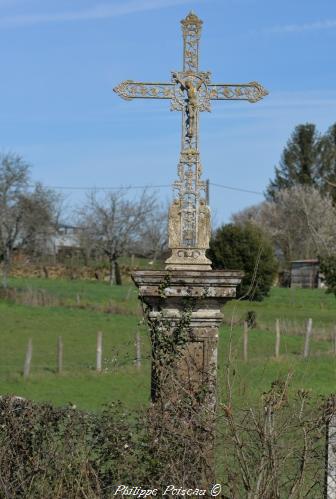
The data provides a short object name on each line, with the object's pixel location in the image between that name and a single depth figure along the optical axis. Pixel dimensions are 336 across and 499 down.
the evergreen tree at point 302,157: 74.12
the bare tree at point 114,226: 61.47
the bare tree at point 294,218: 66.69
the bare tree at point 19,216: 52.12
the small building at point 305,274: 58.34
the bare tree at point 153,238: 64.12
